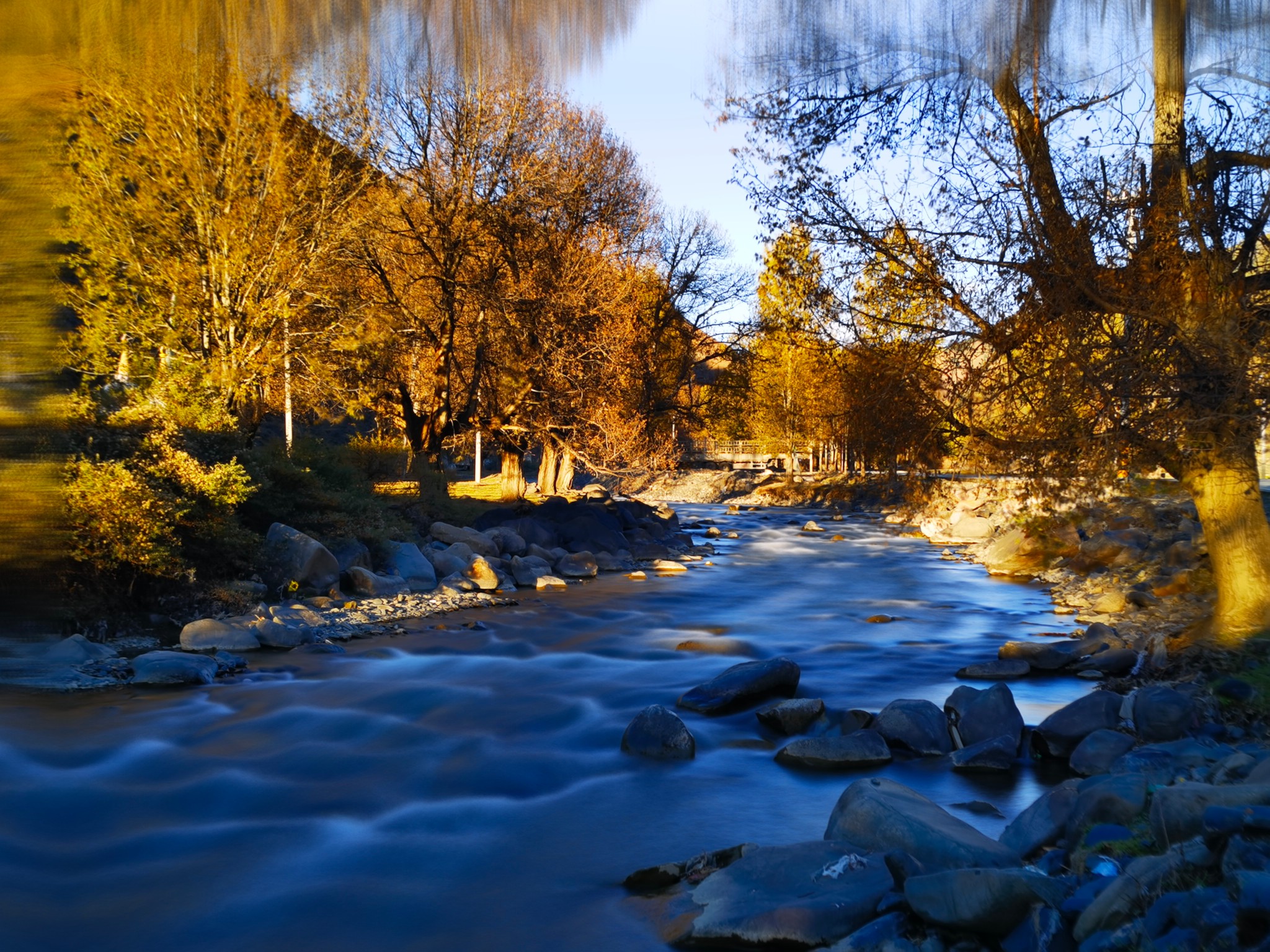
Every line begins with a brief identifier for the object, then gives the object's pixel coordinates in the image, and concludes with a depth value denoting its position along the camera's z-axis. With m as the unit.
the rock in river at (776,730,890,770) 6.81
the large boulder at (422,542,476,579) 15.05
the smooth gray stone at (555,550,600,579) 17.44
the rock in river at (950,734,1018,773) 6.58
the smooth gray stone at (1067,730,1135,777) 6.20
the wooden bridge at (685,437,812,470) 48.19
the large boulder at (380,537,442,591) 13.85
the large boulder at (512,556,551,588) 15.93
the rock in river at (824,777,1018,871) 4.13
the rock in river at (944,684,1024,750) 7.01
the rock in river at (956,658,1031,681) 9.30
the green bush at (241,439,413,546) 12.90
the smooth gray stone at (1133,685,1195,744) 6.21
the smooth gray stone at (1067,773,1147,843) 4.15
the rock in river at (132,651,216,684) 8.25
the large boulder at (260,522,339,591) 11.84
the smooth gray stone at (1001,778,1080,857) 4.42
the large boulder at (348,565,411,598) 12.66
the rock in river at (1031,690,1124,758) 6.72
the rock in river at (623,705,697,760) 7.21
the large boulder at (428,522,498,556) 16.70
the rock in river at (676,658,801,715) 8.30
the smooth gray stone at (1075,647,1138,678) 8.77
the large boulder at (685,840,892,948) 3.79
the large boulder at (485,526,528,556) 17.69
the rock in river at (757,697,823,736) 7.76
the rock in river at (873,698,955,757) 6.96
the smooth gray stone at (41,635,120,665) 7.57
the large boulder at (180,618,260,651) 9.48
